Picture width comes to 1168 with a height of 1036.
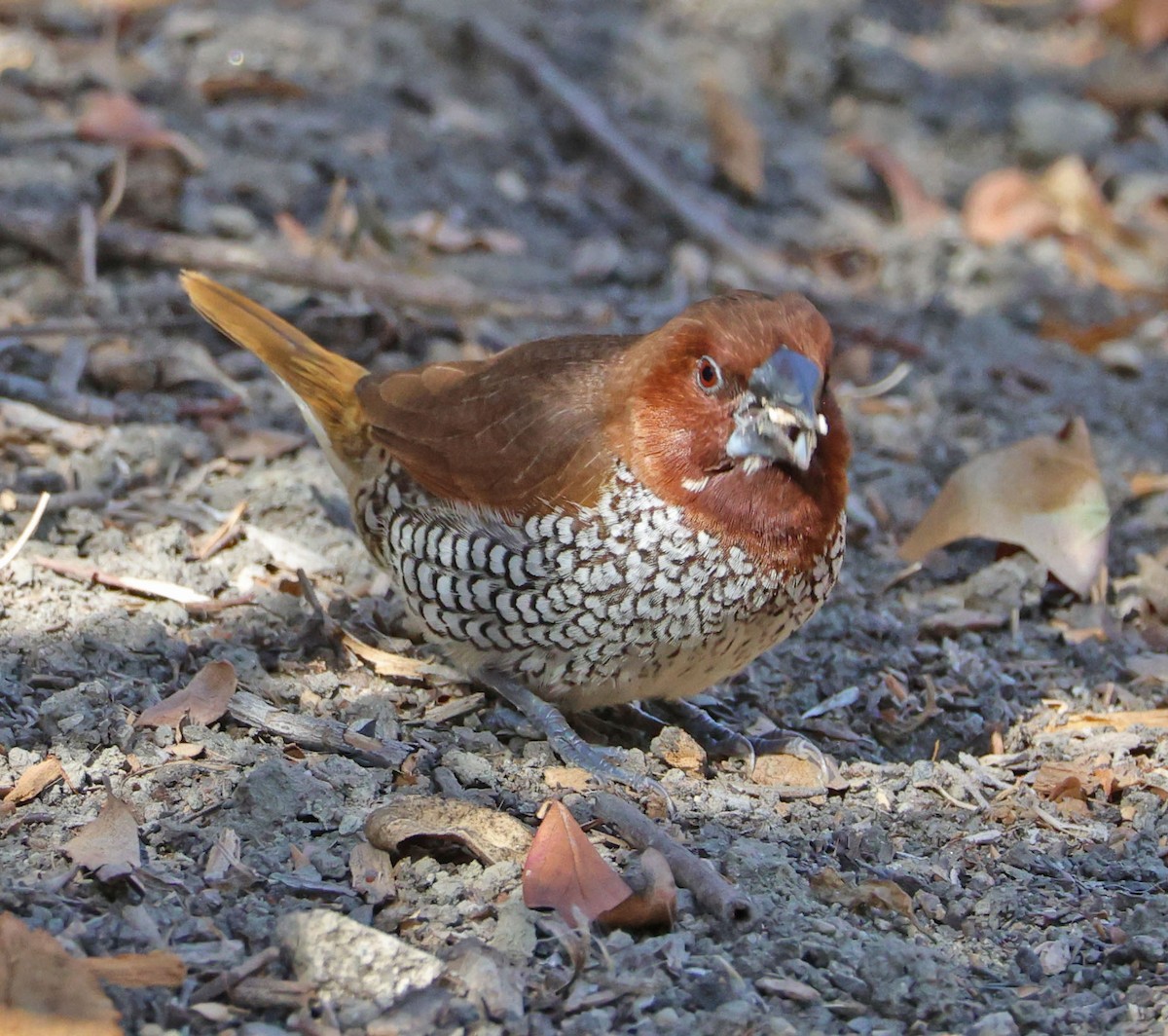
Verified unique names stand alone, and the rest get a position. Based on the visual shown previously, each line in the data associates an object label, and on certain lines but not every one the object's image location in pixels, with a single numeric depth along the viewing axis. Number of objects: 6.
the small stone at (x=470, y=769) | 7.47
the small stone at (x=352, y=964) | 5.70
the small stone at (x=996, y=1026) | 5.88
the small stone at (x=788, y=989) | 6.00
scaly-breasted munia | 7.52
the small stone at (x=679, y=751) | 8.05
